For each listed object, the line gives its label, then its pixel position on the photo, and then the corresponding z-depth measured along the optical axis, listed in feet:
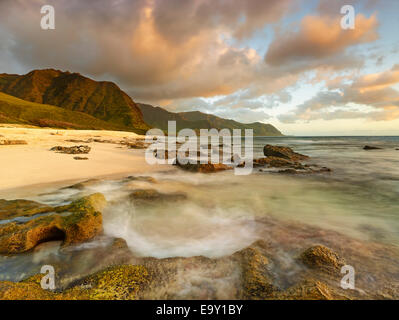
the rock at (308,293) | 7.53
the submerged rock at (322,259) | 10.36
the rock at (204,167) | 40.47
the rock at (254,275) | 8.48
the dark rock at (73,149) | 48.48
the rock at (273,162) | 49.85
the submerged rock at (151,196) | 21.96
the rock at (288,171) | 41.86
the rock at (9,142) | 52.75
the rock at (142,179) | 29.63
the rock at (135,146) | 79.04
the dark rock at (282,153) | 61.99
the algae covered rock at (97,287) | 6.98
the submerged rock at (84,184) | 23.29
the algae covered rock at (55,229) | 11.30
